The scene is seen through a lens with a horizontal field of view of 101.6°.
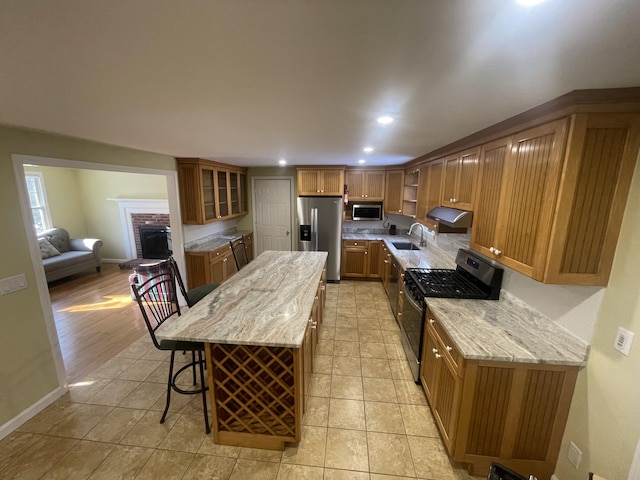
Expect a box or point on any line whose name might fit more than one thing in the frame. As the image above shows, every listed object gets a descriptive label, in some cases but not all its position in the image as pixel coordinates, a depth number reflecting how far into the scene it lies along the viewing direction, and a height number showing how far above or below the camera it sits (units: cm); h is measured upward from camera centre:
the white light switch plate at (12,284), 188 -67
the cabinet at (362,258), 475 -116
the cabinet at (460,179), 225 +16
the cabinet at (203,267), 396 -113
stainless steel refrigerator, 464 -57
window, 513 -18
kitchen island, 165 -113
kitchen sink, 419 -80
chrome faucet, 417 -71
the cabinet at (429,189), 306 +8
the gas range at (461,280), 221 -81
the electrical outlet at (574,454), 145 -143
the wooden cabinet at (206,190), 388 +6
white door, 549 -40
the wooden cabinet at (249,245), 552 -108
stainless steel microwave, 489 -32
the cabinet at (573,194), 126 +2
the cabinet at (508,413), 150 -128
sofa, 464 -117
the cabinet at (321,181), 460 +24
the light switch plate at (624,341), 125 -69
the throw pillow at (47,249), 473 -104
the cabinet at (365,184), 485 +20
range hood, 232 -19
